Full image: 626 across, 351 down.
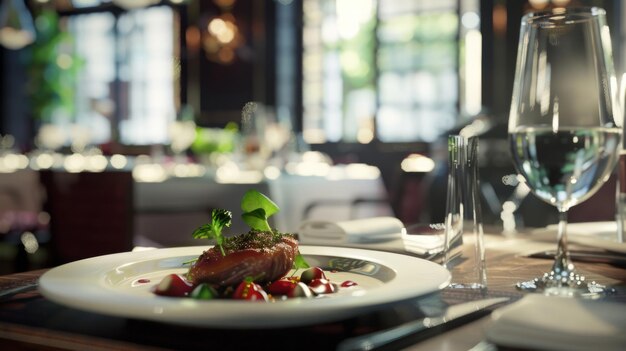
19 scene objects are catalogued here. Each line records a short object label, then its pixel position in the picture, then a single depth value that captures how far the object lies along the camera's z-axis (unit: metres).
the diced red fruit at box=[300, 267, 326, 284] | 0.75
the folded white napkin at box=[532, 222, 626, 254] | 0.99
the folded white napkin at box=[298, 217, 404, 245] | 1.12
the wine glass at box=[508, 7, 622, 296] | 0.74
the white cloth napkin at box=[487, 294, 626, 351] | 0.47
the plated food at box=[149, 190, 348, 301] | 0.69
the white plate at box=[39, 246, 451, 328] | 0.51
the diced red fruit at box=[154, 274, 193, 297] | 0.68
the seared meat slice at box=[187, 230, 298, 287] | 0.72
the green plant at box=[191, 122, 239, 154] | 4.59
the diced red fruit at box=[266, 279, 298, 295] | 0.70
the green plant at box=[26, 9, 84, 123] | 9.94
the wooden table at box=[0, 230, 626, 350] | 0.52
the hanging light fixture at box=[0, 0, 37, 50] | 7.37
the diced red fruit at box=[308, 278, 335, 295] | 0.71
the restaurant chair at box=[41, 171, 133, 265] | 3.01
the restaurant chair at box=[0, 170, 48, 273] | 4.34
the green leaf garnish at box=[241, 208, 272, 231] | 0.79
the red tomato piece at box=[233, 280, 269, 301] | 0.63
